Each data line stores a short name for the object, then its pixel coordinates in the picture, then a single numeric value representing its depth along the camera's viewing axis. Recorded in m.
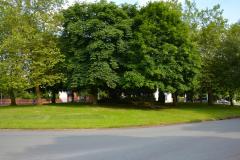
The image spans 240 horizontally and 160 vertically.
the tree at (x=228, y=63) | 49.72
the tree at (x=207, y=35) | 53.09
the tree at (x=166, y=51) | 40.44
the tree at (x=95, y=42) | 40.56
